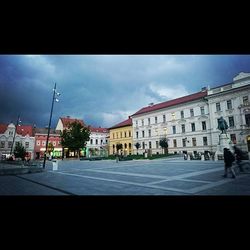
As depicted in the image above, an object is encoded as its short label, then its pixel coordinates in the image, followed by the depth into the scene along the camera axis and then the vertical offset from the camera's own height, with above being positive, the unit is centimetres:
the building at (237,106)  2427 +717
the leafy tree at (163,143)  3656 +403
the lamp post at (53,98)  1781 +558
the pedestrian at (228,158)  931 +41
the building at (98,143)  5300 +612
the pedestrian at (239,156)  1060 +58
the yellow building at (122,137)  4894 +708
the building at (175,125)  3316 +741
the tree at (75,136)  4138 +581
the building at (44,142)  3058 +407
